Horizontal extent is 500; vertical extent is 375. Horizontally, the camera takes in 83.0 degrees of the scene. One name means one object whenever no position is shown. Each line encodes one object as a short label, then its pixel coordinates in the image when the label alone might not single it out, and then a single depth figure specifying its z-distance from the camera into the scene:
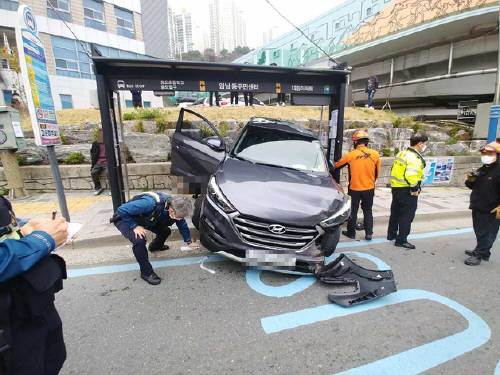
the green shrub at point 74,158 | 6.61
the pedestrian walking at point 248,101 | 8.59
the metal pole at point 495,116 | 7.66
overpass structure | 15.51
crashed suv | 2.88
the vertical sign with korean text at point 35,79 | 3.21
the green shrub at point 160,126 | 7.72
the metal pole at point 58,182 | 3.81
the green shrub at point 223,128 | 7.95
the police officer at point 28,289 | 1.20
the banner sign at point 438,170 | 8.10
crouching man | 2.96
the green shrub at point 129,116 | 7.83
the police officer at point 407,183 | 3.98
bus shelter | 4.23
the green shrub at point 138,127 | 7.45
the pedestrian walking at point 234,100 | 11.35
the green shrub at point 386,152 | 8.66
